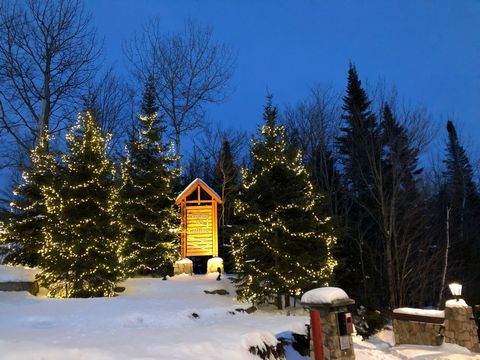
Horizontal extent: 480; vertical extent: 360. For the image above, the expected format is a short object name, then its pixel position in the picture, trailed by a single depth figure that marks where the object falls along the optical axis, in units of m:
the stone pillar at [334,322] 6.59
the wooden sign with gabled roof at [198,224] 17.53
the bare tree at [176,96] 23.20
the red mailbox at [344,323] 6.66
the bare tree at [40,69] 17.62
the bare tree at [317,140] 21.70
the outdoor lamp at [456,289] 10.03
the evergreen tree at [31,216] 13.05
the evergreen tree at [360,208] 15.44
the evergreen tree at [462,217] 21.25
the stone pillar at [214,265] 16.89
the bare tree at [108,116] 23.12
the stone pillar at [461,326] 9.79
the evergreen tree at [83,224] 11.62
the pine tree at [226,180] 23.45
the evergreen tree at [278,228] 11.41
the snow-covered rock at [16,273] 11.60
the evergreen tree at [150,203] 17.02
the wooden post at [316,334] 4.31
